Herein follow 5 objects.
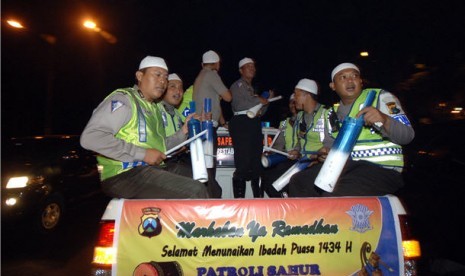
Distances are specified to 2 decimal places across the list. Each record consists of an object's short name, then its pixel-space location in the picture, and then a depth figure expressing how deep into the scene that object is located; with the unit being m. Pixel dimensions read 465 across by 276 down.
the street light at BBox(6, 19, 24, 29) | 11.90
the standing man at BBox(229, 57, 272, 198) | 4.86
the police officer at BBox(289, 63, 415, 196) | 3.11
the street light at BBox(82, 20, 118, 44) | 18.09
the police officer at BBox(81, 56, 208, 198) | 3.08
